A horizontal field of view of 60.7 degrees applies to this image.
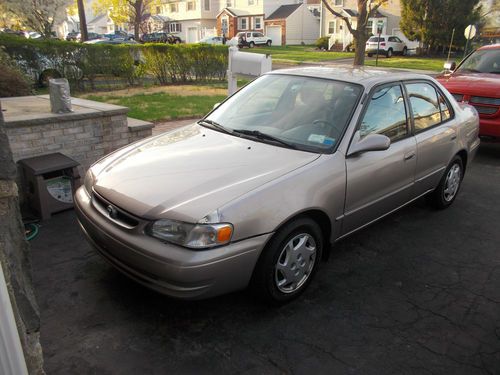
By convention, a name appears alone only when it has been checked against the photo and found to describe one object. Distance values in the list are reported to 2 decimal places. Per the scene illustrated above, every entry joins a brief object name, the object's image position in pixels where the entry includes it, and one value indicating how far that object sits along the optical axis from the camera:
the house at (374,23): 40.03
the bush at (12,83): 7.14
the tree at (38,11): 30.06
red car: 7.10
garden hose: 4.22
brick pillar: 1.39
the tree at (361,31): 17.64
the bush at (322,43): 41.88
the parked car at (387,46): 34.66
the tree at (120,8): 43.18
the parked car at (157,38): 43.16
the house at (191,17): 55.88
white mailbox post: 6.83
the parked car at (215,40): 40.59
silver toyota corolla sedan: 2.69
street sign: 17.41
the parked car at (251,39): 43.18
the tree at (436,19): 32.25
